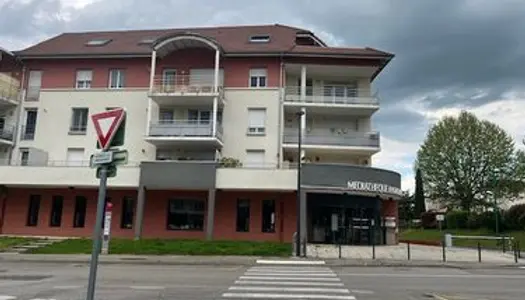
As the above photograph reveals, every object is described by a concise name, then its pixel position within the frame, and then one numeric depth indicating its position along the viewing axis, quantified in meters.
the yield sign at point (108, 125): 6.55
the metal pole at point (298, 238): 24.27
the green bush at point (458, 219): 58.81
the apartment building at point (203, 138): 31.98
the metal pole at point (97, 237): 6.14
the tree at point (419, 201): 75.56
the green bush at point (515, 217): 50.12
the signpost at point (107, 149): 6.47
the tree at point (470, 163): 61.59
